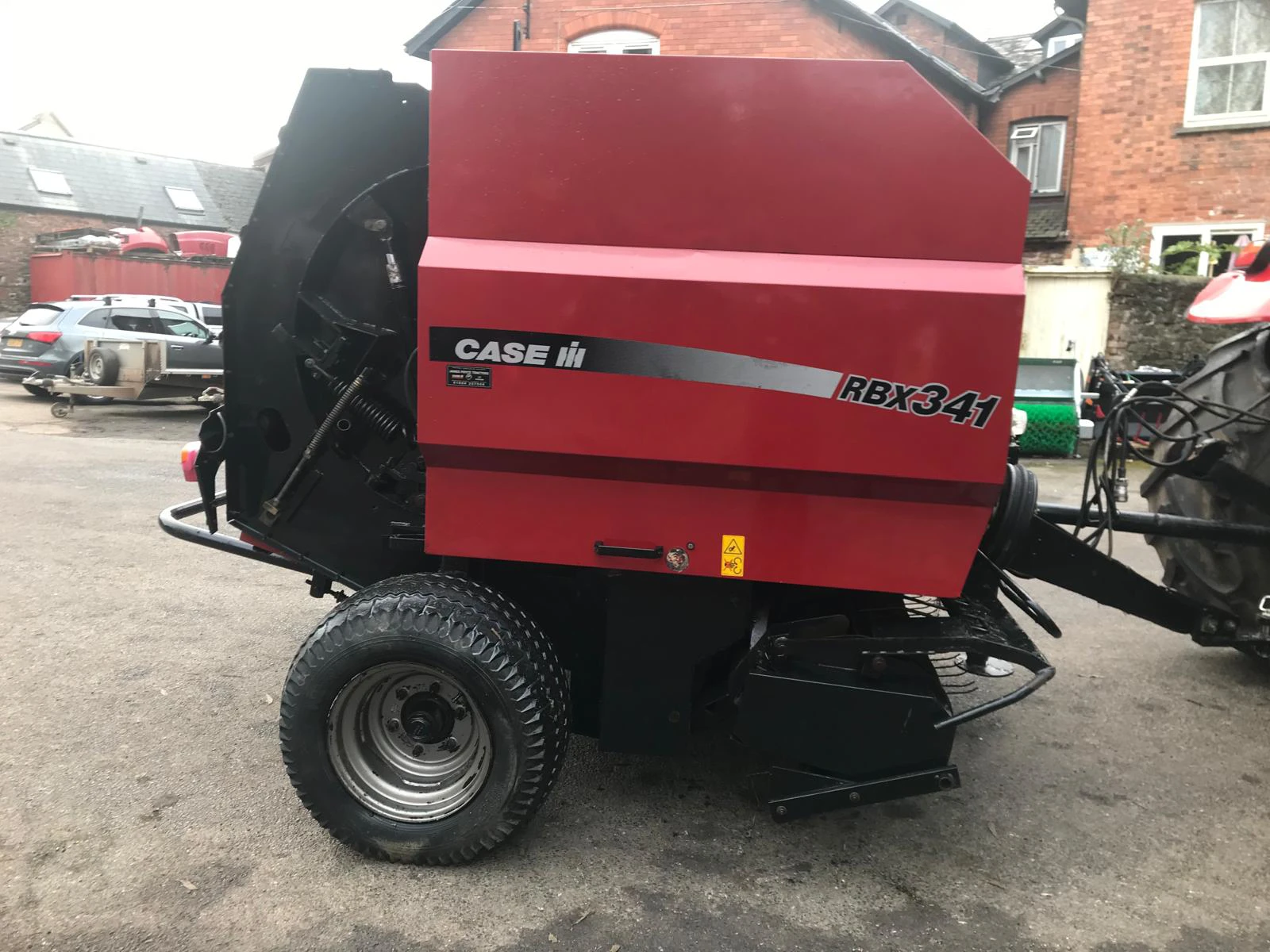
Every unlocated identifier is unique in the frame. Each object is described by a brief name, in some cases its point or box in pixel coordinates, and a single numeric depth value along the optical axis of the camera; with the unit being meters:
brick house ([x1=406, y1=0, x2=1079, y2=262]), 15.52
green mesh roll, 11.40
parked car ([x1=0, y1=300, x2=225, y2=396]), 14.16
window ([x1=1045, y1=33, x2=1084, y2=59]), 23.56
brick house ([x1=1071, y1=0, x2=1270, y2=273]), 14.03
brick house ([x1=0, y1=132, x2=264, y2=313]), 29.70
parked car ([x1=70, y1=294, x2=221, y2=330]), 15.19
